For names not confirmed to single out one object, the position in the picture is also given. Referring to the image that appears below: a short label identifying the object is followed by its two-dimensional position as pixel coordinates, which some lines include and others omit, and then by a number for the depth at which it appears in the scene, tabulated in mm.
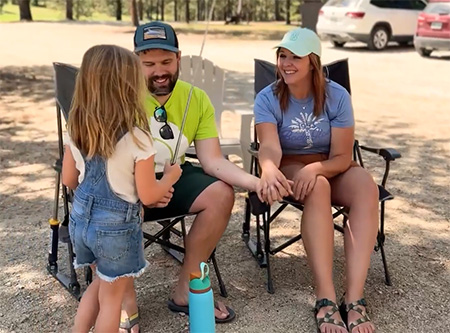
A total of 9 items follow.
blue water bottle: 2215
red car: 11719
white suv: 13617
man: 2592
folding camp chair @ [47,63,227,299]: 2787
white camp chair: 4352
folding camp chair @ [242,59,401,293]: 2803
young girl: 2000
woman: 2587
